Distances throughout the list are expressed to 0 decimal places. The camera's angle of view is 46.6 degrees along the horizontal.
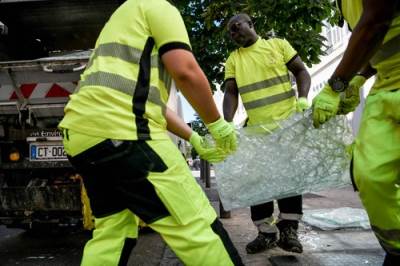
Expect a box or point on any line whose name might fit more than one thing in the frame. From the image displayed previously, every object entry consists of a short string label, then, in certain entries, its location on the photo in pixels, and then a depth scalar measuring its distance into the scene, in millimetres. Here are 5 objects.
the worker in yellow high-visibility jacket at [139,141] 1775
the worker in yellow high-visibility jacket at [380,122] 1776
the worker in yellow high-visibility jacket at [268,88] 3629
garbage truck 4082
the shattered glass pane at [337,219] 4480
